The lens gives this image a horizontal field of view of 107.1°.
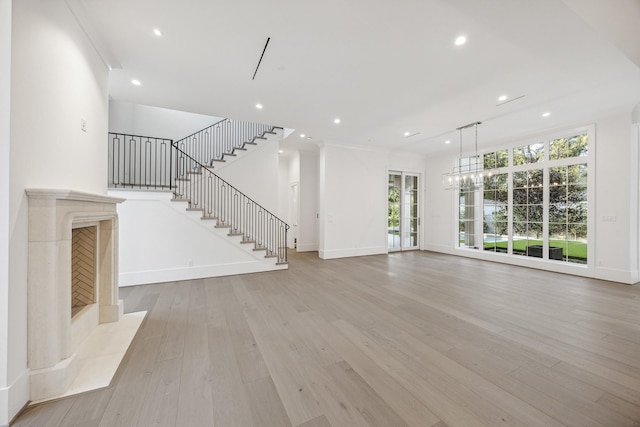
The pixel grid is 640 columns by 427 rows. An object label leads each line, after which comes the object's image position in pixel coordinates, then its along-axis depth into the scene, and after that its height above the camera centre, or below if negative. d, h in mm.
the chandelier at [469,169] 5353 +1372
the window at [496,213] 6691 +12
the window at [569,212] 5371 +42
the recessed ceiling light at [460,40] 2719 +2024
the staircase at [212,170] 6031 +1087
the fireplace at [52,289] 1725 -588
